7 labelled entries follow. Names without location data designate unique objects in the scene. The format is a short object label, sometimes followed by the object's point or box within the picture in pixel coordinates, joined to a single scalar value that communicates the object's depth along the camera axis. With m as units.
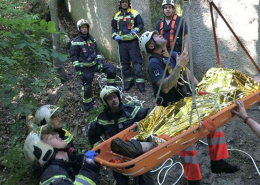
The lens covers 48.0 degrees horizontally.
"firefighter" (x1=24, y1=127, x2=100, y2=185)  2.64
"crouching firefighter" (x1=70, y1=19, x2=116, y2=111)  6.12
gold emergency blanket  3.10
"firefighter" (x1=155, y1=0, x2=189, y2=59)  5.48
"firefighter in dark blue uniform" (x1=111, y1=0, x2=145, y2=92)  6.42
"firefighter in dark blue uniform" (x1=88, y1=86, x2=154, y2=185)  3.79
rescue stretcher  2.57
